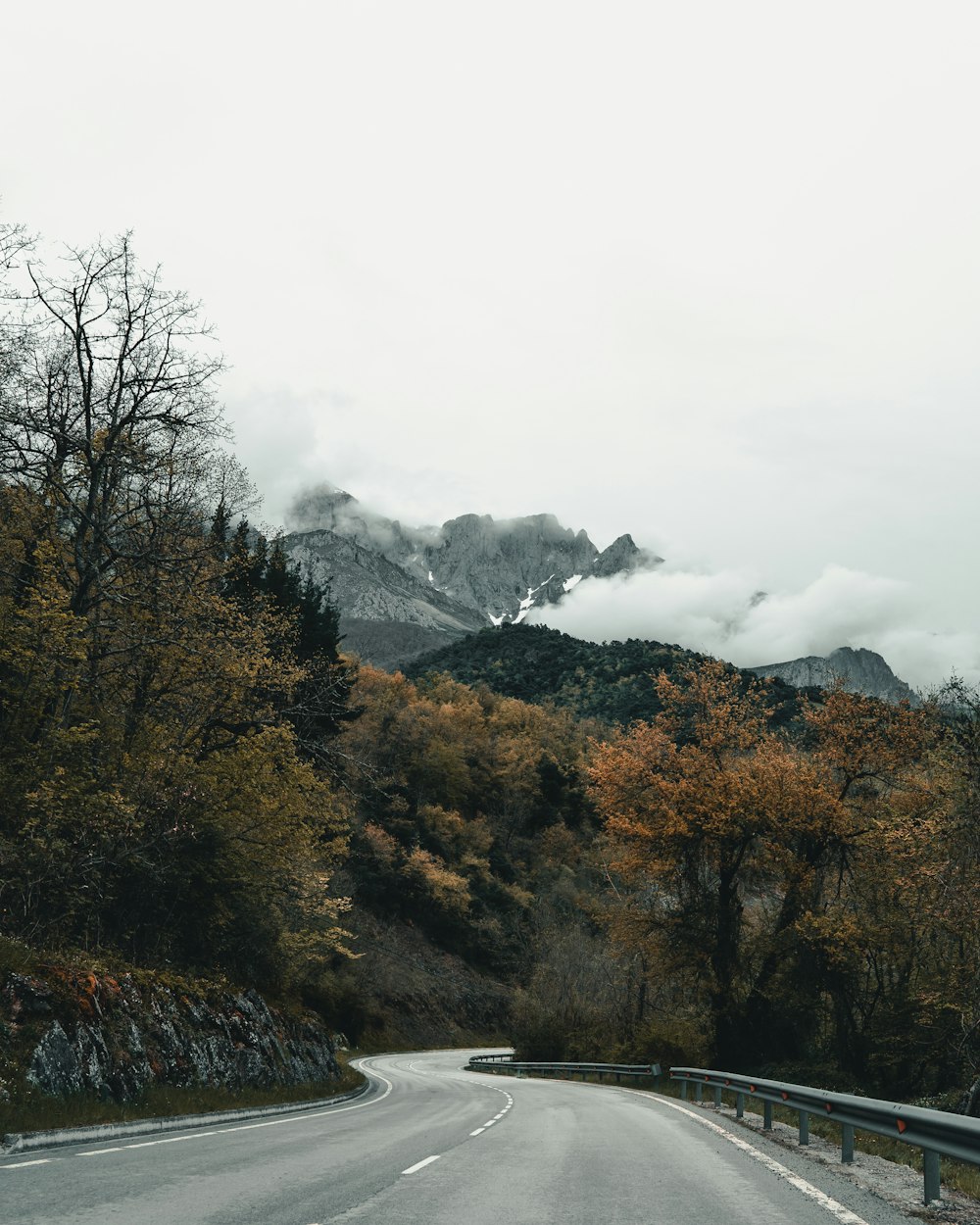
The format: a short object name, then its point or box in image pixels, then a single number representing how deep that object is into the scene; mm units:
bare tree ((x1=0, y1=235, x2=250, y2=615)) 19406
